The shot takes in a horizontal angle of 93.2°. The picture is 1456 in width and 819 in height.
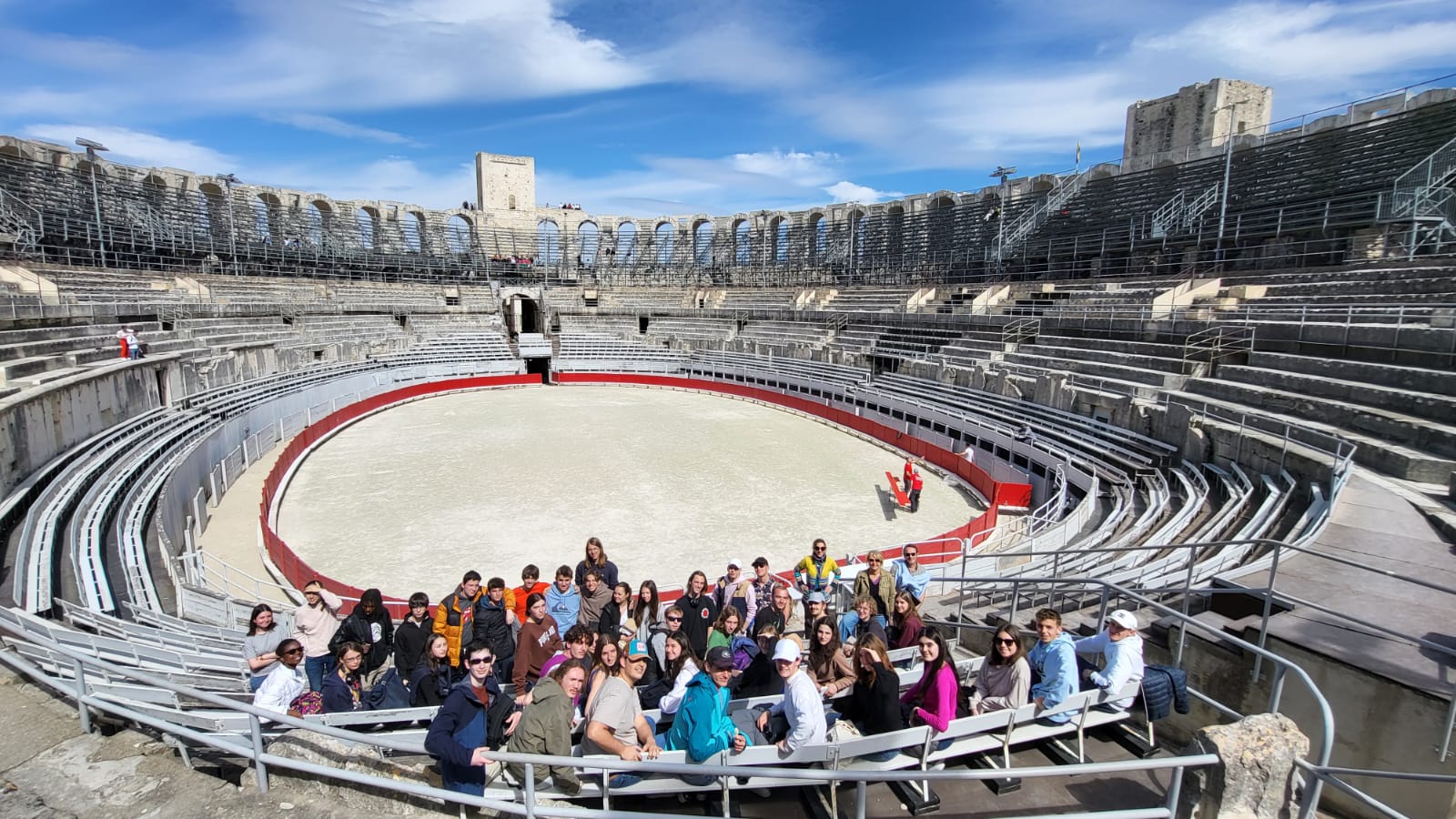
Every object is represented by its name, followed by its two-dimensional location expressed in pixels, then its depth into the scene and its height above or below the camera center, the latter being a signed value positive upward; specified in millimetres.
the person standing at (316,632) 5789 -2825
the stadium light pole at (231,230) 40375 +4166
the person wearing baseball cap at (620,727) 3865 -2380
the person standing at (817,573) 8477 -3289
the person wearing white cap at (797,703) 4031 -2304
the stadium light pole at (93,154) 32719 +7052
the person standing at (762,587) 7031 -2914
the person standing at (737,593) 6980 -2888
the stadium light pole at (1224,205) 23656 +4086
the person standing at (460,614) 6379 -2914
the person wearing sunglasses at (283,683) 4578 -2545
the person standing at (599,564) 7750 -2963
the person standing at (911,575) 7805 -2976
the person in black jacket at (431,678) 4973 -2718
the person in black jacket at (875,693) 4297 -2386
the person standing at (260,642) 5246 -2663
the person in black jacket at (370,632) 6016 -2894
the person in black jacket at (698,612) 6309 -2823
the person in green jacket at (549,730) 3787 -2324
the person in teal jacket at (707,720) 3932 -2361
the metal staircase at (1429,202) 17969 +3313
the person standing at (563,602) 7055 -3020
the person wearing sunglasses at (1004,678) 4508 -2415
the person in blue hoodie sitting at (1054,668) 4551 -2338
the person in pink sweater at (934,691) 4352 -2404
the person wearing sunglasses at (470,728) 3666 -2375
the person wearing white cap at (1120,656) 4570 -2255
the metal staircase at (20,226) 28719 +2987
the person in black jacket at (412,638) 5852 -2840
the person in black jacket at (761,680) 5160 -2754
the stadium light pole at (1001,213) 36656 +5688
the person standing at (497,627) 6191 -2894
